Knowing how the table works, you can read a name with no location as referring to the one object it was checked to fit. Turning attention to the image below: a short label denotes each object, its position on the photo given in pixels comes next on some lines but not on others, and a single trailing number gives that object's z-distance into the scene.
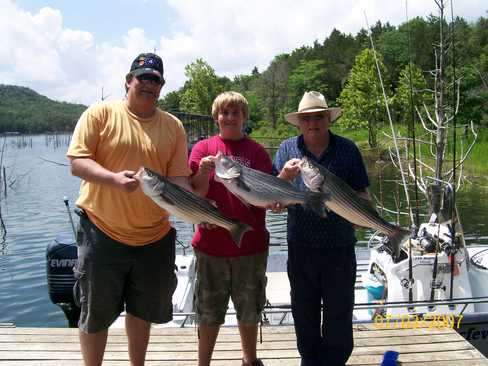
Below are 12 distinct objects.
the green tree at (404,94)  37.38
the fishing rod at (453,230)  5.75
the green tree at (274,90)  74.56
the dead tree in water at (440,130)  6.69
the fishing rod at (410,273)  5.72
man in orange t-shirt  3.21
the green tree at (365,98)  40.97
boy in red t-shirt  3.69
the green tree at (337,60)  72.25
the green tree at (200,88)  60.06
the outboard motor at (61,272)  6.64
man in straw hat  3.65
